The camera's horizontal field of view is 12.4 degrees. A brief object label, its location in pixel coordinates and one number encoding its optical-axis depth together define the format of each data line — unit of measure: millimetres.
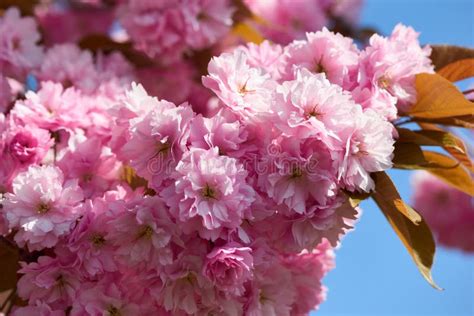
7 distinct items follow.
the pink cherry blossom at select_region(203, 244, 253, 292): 1216
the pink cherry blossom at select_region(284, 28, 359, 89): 1281
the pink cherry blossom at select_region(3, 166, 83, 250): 1243
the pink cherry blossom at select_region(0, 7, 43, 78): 1428
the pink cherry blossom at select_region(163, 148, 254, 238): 1212
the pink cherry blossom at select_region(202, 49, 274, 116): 1242
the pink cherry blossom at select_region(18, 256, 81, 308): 1256
